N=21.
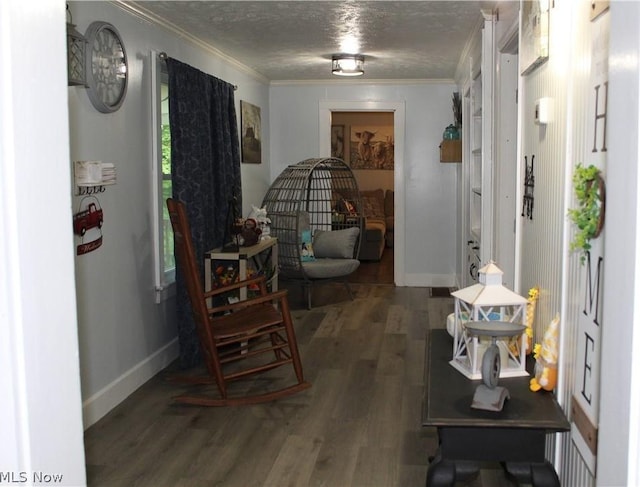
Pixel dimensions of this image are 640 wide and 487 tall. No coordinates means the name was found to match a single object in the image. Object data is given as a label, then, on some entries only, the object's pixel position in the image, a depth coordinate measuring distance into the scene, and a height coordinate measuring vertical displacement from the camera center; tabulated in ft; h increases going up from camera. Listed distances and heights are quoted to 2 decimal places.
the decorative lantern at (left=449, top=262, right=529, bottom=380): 7.23 -1.60
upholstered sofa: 30.81 -2.20
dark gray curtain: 14.57 +0.43
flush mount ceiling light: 19.33 +3.16
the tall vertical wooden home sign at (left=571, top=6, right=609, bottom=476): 5.27 -0.89
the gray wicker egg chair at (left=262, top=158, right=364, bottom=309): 21.22 -1.62
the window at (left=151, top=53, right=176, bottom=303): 14.03 +0.06
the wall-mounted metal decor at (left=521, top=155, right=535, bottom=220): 8.66 -0.18
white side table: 15.58 -1.84
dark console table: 6.04 -2.28
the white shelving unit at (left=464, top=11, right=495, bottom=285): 13.26 +0.46
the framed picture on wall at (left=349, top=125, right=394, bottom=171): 36.24 +1.55
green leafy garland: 5.11 -0.21
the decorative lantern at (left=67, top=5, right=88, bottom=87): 10.19 +1.82
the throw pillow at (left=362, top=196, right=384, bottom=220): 34.30 -1.51
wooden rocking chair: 12.07 -2.67
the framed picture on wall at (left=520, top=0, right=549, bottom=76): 7.46 +1.64
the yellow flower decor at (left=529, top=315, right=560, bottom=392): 6.73 -1.82
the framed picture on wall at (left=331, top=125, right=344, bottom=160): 36.11 +1.97
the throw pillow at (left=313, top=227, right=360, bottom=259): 22.74 -2.19
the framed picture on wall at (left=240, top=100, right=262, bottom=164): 21.43 +1.39
